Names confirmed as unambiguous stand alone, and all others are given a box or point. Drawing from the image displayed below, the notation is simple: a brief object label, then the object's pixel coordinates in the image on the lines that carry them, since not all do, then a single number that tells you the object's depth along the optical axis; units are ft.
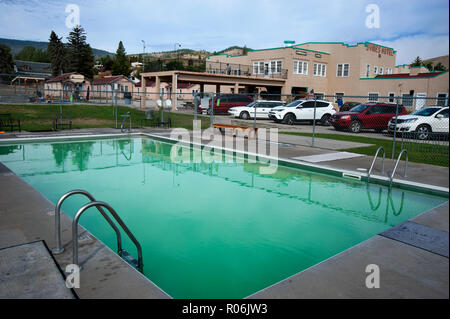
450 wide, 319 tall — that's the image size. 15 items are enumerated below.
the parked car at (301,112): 80.07
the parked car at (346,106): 109.49
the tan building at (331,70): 127.95
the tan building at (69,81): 174.84
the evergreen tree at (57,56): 265.95
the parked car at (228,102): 96.99
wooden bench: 50.01
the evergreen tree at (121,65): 292.81
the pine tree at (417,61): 321.32
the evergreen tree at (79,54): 269.03
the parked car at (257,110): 88.43
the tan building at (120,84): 179.10
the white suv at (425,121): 51.96
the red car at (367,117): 67.05
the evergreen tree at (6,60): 245.53
